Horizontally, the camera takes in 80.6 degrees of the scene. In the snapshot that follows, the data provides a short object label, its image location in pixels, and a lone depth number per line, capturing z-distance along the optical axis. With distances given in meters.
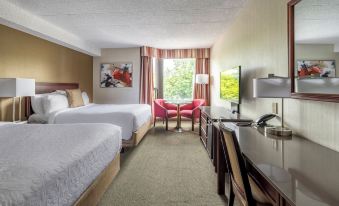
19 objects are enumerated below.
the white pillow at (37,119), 3.58
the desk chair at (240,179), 1.18
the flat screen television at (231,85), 2.99
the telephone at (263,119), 2.04
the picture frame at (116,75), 6.09
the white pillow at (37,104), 3.64
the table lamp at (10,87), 2.85
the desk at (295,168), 0.75
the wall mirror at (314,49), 1.25
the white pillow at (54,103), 3.63
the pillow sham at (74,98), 4.31
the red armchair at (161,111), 5.34
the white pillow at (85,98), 5.02
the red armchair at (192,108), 5.29
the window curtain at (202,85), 6.26
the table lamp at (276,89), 1.70
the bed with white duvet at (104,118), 3.47
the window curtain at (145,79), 6.03
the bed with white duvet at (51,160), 1.01
